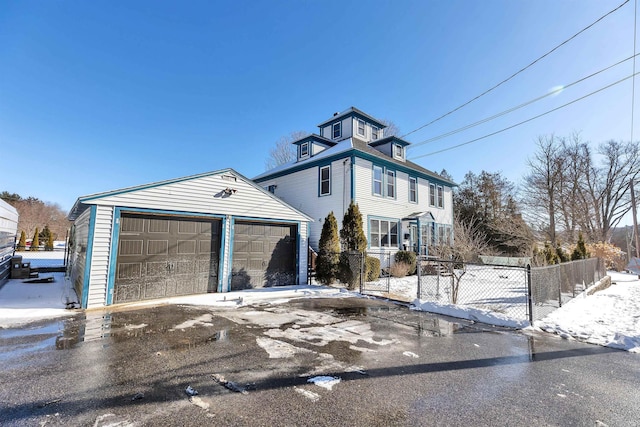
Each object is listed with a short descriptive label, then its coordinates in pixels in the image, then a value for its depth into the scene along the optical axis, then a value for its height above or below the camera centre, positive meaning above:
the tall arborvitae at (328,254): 10.91 -0.35
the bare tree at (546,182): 24.72 +6.06
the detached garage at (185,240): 7.09 +0.08
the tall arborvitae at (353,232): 11.72 +0.57
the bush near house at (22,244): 25.72 -0.39
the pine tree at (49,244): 28.94 -0.40
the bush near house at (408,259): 14.91 -0.68
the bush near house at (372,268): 11.77 -0.98
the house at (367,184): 14.24 +3.54
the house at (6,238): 9.77 +0.07
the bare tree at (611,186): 24.86 +5.83
